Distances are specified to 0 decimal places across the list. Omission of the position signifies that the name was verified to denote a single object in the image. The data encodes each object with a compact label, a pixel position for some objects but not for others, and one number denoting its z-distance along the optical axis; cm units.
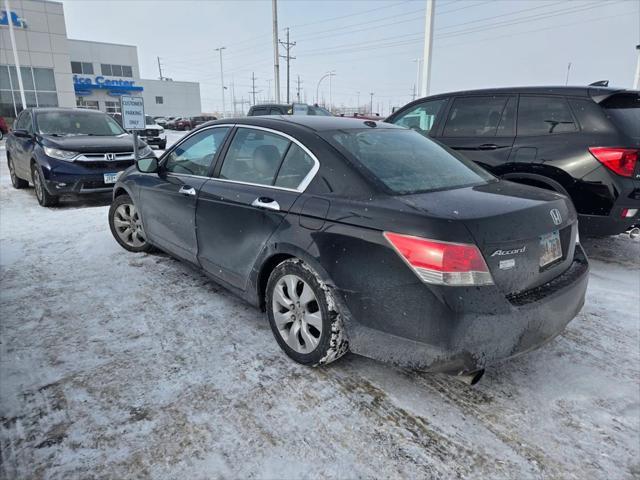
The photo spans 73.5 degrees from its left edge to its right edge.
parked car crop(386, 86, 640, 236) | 411
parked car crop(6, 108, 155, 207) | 689
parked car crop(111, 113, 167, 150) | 1975
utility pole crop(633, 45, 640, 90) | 2028
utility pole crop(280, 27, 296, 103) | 5278
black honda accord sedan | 207
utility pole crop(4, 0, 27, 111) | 2648
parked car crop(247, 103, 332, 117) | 1619
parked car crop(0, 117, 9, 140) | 2582
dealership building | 3184
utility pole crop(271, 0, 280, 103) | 2529
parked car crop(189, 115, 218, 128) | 4116
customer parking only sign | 682
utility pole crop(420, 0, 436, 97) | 1349
